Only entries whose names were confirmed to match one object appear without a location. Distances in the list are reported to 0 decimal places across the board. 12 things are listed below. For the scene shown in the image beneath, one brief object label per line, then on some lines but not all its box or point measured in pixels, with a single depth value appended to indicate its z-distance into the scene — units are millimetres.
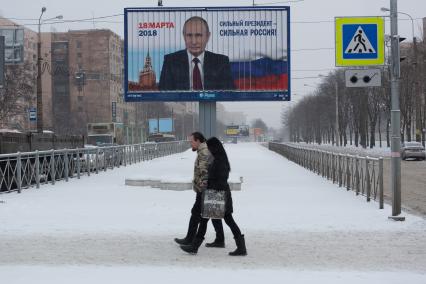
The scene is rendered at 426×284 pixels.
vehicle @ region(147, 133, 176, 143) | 75125
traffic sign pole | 11734
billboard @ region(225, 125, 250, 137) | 125312
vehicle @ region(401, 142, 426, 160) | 41406
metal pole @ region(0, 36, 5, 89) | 16803
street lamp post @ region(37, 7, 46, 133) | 32812
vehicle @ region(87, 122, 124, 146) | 50494
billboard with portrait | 22844
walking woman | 8500
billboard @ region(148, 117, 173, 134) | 84125
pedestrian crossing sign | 12109
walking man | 8656
